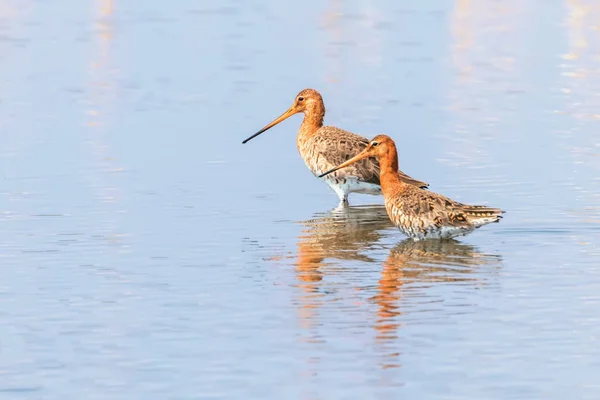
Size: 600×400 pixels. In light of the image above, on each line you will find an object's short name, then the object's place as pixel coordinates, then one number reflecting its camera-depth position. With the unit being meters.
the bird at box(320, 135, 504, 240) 13.91
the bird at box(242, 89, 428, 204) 16.98
